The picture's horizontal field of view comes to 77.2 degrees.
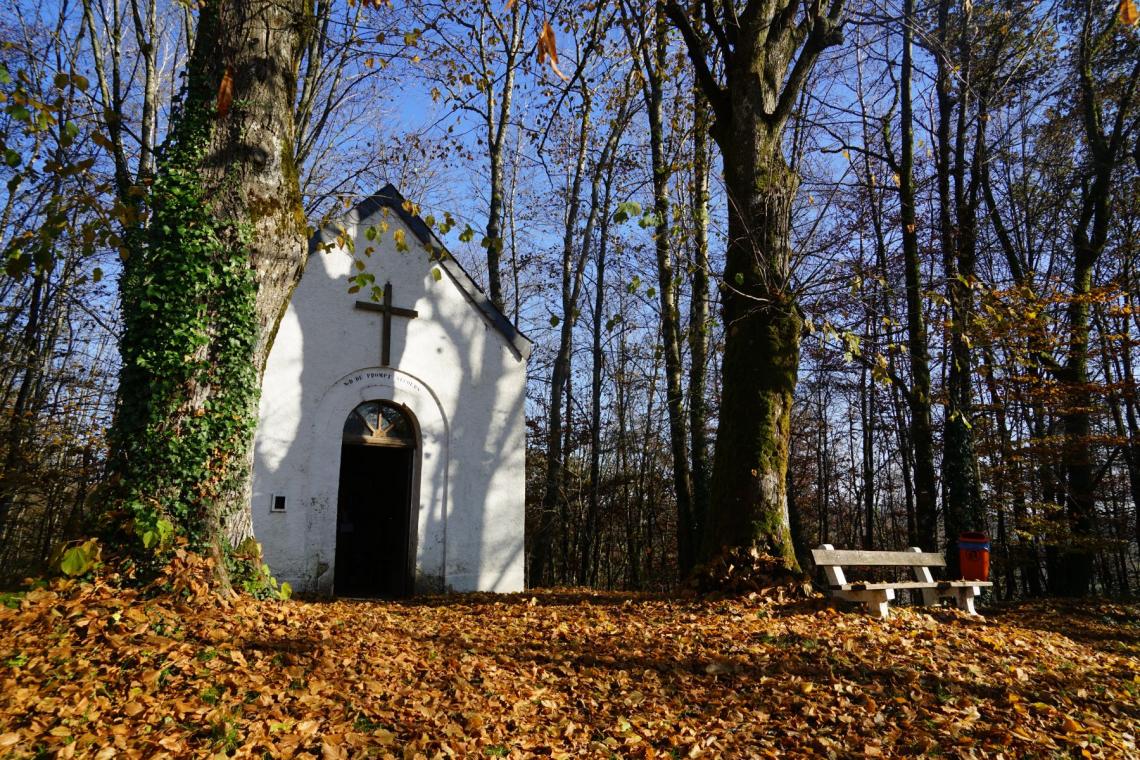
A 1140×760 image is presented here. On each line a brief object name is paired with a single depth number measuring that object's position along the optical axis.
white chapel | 10.12
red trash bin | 8.71
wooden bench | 6.84
